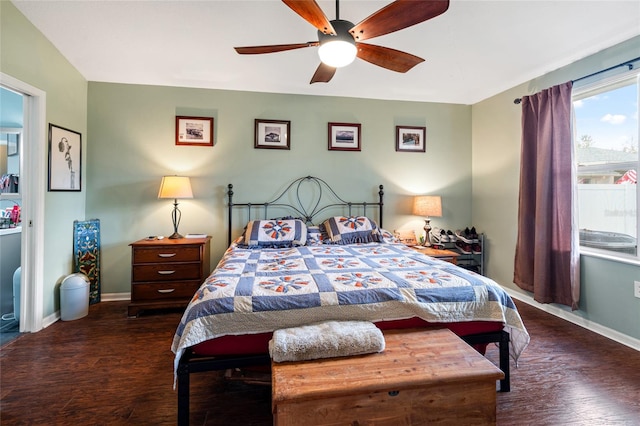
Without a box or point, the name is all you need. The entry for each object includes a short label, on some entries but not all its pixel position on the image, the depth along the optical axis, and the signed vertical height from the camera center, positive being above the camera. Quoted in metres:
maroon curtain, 2.69 +0.14
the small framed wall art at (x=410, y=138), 3.89 +1.03
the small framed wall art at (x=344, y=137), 3.73 +1.01
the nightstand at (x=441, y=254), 3.19 -0.42
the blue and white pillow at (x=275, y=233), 2.99 -0.19
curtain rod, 2.30 +1.23
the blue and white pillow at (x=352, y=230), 3.19 -0.17
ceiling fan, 1.50 +1.07
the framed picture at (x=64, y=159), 2.75 +0.54
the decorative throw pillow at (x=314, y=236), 3.15 -0.24
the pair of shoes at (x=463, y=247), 3.77 -0.40
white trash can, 2.79 -0.81
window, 2.41 +0.48
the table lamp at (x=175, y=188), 3.08 +0.28
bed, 1.50 -0.49
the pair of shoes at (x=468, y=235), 3.79 -0.26
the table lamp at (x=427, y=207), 3.53 +0.10
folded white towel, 1.33 -0.60
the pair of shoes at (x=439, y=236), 3.75 -0.27
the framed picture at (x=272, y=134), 3.58 +1.00
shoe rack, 3.89 -0.59
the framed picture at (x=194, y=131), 3.44 +0.99
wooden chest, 1.17 -0.72
